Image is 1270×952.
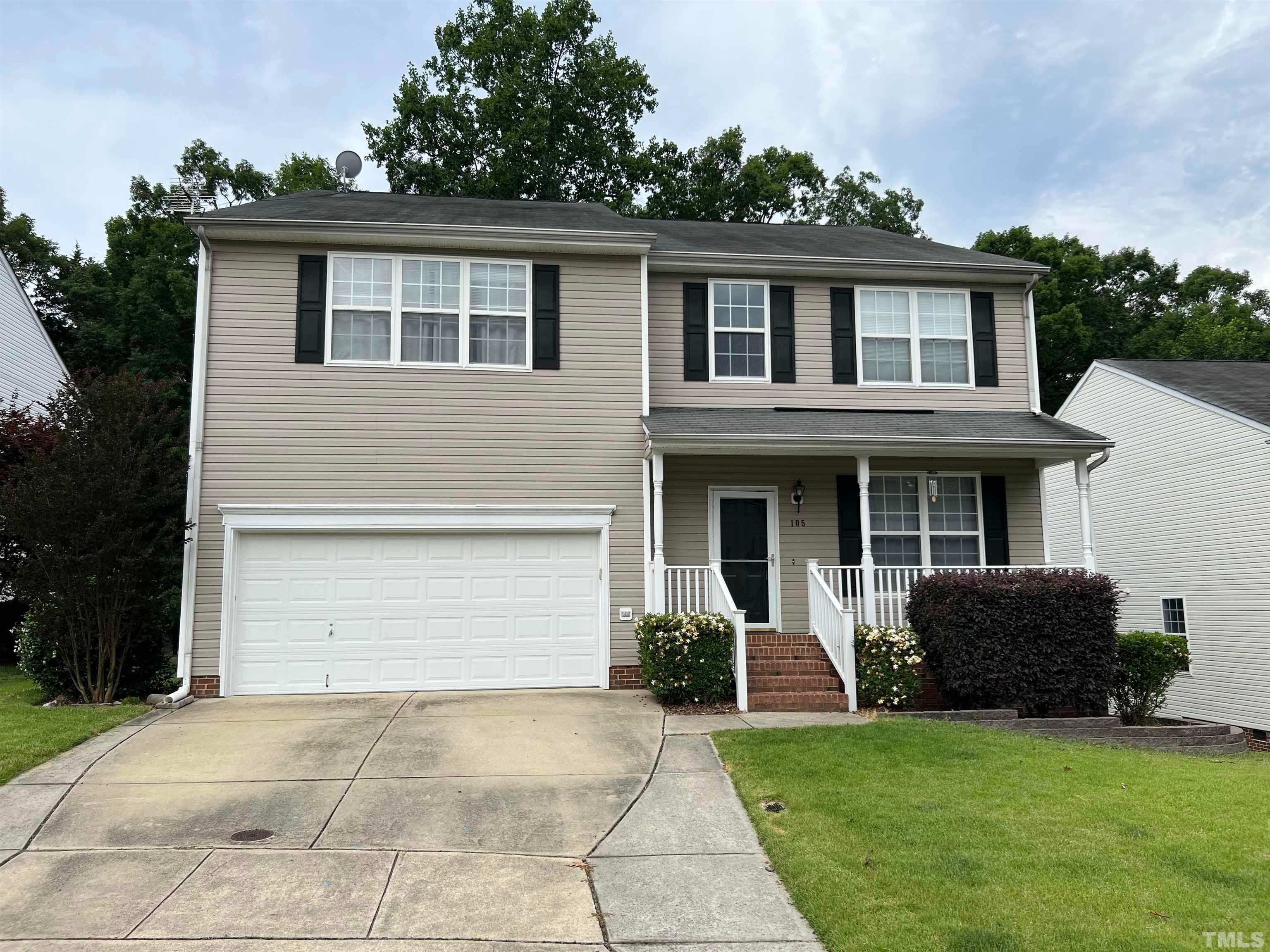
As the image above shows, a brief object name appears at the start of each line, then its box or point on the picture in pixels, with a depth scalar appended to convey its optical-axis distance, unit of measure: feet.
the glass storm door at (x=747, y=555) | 37.04
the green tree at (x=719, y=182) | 85.51
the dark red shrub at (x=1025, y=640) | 29.60
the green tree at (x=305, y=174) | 80.38
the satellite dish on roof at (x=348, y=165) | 46.29
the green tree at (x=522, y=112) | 82.28
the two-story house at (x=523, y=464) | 32.71
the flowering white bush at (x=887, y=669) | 29.55
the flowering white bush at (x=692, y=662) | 29.12
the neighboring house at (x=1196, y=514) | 43.73
